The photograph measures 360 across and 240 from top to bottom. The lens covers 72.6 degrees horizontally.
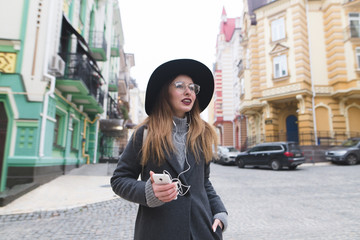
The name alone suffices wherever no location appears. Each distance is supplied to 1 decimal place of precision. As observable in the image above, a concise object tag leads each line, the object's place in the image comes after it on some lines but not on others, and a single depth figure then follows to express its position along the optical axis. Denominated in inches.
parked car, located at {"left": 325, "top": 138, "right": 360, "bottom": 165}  569.3
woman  56.8
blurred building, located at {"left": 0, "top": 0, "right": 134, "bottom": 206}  307.8
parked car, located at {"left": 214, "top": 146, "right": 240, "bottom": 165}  743.7
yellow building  748.6
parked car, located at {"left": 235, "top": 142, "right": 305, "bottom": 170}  525.3
